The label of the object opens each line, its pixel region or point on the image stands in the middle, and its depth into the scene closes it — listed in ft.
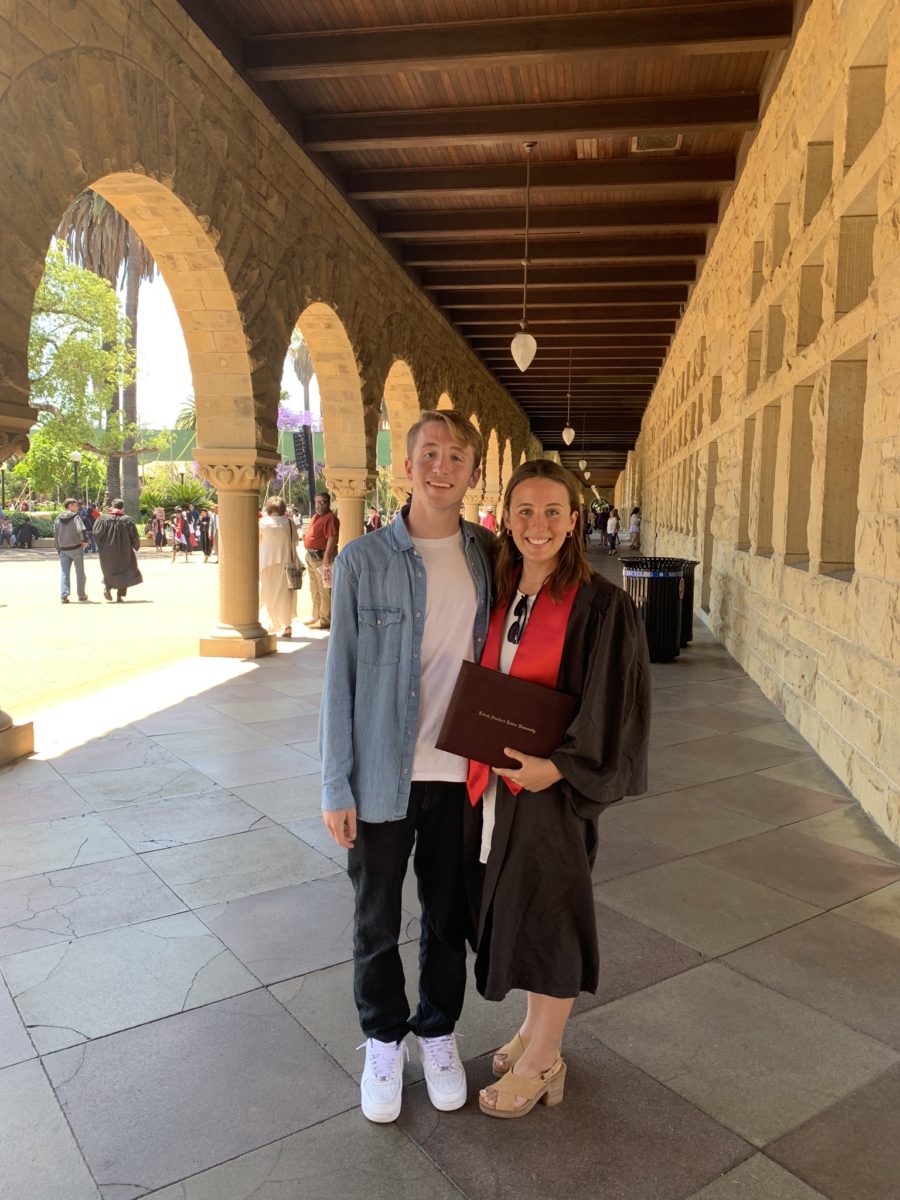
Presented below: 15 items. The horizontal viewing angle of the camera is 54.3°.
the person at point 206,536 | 82.95
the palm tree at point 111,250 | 87.35
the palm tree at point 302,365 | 150.71
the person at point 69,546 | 42.01
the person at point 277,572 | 30.55
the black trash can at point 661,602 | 26.00
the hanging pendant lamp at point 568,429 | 69.36
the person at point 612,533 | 89.46
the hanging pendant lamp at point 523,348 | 33.55
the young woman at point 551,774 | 6.25
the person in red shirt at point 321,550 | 32.12
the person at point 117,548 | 41.63
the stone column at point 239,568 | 25.73
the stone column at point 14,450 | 14.03
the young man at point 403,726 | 6.55
